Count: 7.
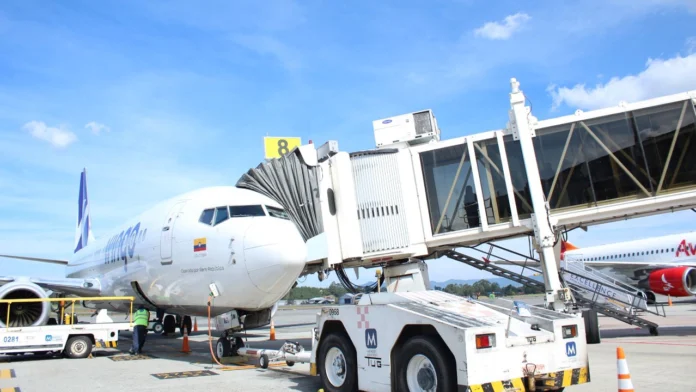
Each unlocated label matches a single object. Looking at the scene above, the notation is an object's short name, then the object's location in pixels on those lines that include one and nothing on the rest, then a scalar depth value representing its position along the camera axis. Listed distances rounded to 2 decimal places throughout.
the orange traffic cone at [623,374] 4.72
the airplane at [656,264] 26.17
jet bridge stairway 14.37
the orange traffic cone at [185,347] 14.51
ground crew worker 13.66
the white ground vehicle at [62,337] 12.26
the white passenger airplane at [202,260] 9.82
